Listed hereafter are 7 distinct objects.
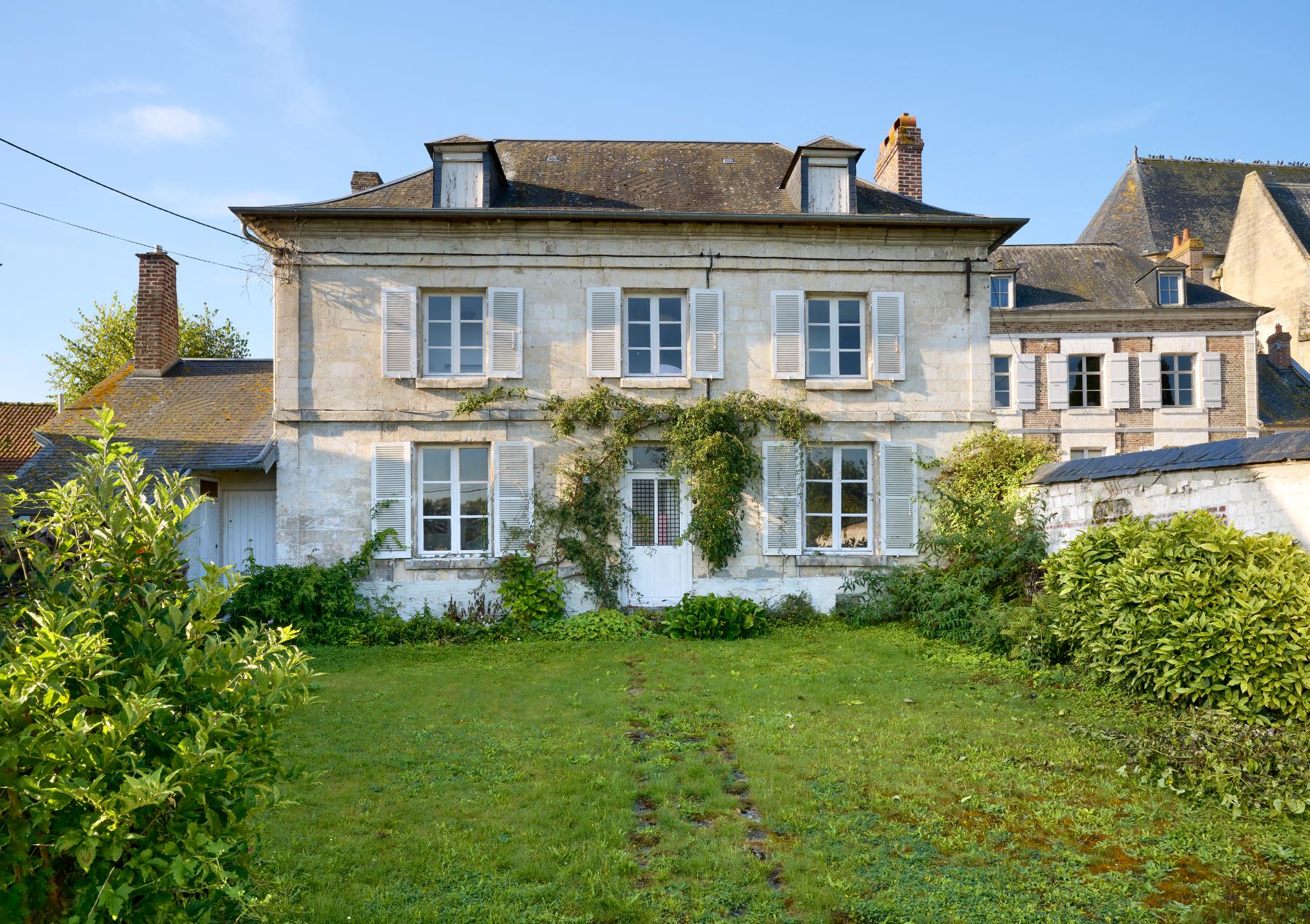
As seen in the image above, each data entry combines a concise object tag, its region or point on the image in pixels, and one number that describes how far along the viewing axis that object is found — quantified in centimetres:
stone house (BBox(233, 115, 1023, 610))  1127
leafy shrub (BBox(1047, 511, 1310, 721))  536
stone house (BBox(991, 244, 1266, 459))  1978
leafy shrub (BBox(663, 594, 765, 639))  1038
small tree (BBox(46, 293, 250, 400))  2636
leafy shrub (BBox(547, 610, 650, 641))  1052
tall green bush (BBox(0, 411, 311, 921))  199
